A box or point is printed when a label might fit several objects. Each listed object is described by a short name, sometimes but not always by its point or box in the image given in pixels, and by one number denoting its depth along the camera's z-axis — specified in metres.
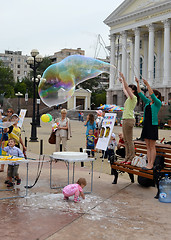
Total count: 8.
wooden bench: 6.55
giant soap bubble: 9.90
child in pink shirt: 6.31
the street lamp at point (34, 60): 18.98
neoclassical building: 47.38
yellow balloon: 18.02
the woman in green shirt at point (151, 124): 6.80
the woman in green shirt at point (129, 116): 7.54
